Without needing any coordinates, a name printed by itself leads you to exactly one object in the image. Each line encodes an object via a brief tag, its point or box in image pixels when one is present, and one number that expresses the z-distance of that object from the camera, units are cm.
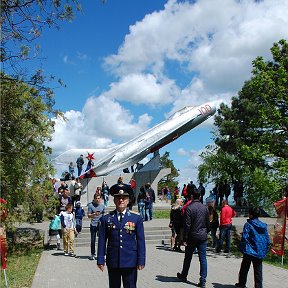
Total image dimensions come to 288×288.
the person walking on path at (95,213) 1158
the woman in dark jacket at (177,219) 1245
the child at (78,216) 1420
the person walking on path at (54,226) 1291
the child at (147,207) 1856
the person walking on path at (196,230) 802
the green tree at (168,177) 4816
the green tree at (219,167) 3312
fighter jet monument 2712
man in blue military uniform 532
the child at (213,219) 1255
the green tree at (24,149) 1113
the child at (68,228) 1190
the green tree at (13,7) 832
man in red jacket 1200
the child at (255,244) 735
